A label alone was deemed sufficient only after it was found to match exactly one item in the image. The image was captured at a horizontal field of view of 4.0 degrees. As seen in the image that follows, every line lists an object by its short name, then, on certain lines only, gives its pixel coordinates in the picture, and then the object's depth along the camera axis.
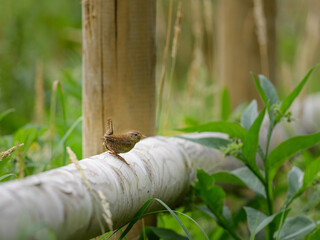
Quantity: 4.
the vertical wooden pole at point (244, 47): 8.59
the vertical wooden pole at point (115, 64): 7.62
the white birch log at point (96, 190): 7.20
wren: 7.42
